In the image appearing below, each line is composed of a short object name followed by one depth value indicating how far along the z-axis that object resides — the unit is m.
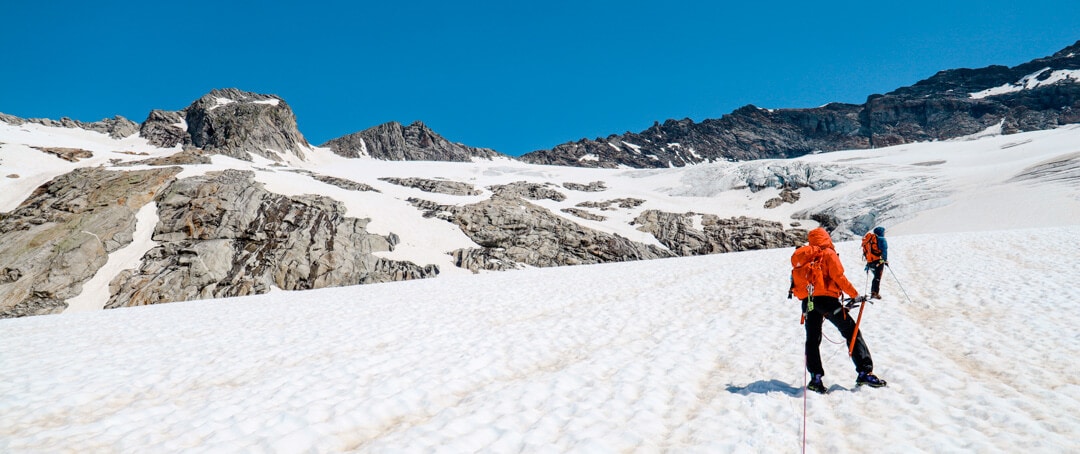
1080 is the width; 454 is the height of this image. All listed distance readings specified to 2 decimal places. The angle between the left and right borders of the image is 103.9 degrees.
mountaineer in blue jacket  12.87
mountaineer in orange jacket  5.62
